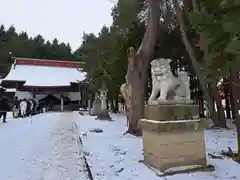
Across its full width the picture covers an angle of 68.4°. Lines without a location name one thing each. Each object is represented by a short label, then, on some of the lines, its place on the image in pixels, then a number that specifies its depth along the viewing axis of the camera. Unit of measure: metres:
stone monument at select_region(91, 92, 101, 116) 13.12
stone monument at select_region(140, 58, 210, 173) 2.86
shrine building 22.24
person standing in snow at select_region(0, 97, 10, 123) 9.44
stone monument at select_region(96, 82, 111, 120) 10.77
